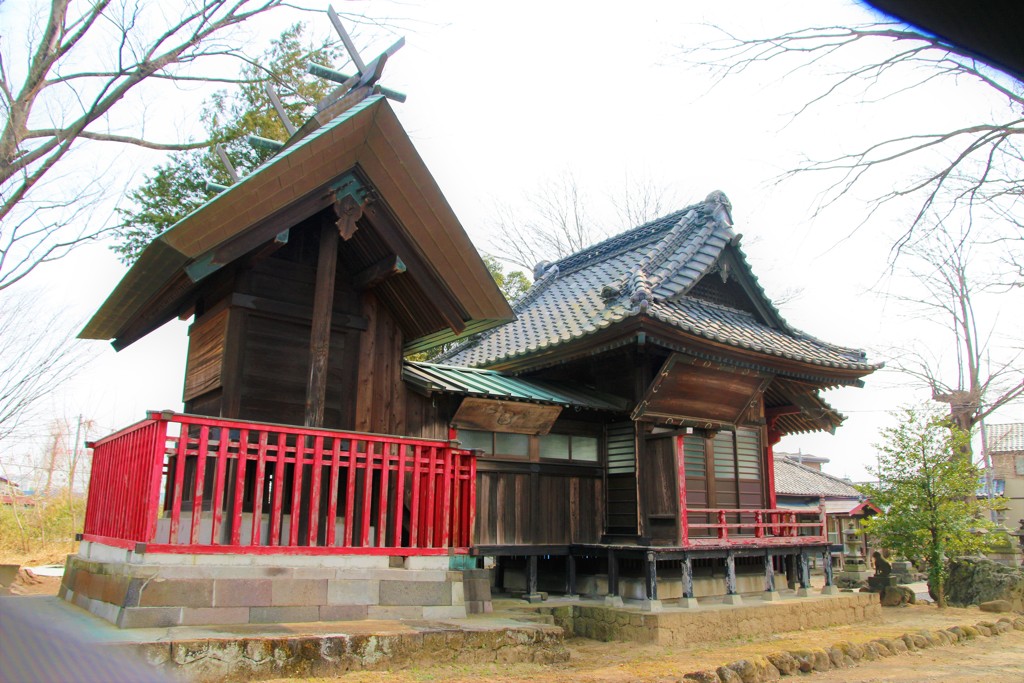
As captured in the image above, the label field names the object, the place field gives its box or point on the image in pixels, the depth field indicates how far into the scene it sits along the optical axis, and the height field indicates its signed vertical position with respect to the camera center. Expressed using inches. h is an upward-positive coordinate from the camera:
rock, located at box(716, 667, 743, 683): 334.0 -72.5
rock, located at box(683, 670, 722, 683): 321.3 -70.6
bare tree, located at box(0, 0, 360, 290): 445.4 +261.2
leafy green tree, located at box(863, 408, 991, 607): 704.4 +14.7
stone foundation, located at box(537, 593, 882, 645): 427.8 -66.1
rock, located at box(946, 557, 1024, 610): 720.3 -64.8
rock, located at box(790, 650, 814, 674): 391.9 -76.4
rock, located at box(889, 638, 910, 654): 470.0 -82.6
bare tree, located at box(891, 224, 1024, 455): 1255.5 +220.2
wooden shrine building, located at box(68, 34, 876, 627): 285.6 +60.3
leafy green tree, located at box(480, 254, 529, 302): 1075.3 +338.9
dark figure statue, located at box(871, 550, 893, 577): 816.9 -56.0
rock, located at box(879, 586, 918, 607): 759.7 -82.6
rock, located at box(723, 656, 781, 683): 349.4 -74.9
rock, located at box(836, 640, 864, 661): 428.1 -77.9
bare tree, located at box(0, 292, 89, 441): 819.4 +113.8
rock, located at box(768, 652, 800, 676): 381.7 -76.0
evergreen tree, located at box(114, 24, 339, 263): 652.1 +320.2
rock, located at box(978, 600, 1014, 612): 687.7 -82.8
